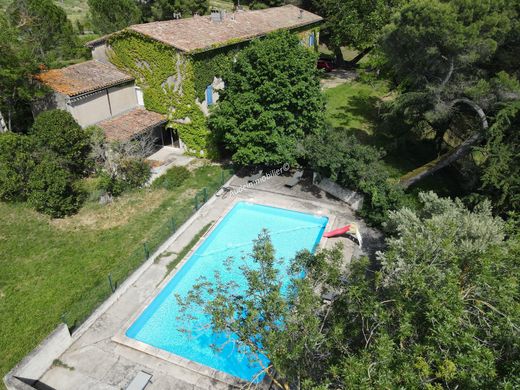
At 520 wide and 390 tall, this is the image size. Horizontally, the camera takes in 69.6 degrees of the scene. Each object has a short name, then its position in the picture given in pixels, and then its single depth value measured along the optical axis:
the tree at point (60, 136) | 21.81
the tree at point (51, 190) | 20.00
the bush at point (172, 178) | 23.78
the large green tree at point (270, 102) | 22.11
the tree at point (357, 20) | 39.16
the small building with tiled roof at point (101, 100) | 24.00
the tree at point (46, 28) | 31.44
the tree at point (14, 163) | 20.73
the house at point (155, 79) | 24.61
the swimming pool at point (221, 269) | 14.14
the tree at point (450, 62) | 18.52
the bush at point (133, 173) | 23.19
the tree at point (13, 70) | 22.16
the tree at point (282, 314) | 8.20
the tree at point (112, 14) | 37.59
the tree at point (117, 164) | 22.72
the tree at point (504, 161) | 17.27
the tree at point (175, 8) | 45.81
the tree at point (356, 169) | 19.73
